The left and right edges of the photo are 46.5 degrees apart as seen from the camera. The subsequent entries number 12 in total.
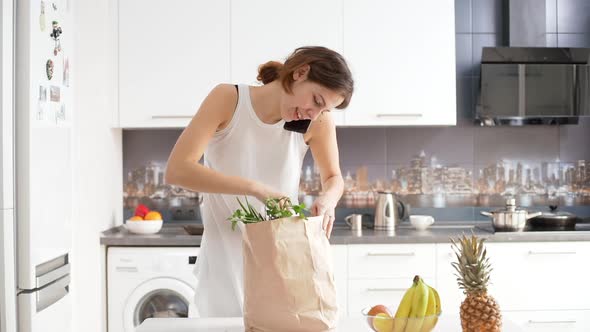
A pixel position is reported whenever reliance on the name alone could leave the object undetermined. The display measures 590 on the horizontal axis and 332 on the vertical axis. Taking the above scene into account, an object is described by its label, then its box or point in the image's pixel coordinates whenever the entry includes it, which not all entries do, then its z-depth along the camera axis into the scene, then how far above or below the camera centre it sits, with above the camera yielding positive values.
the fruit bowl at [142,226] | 3.41 -0.30
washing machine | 3.22 -0.53
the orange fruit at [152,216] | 3.47 -0.26
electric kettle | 3.52 -0.25
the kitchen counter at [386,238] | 3.20 -0.35
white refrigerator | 2.23 -0.01
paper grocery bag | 1.38 -0.23
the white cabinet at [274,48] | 3.45 +0.58
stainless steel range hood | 3.54 +0.42
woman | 1.65 +0.04
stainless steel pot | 3.32 -0.28
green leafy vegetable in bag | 1.41 -0.10
